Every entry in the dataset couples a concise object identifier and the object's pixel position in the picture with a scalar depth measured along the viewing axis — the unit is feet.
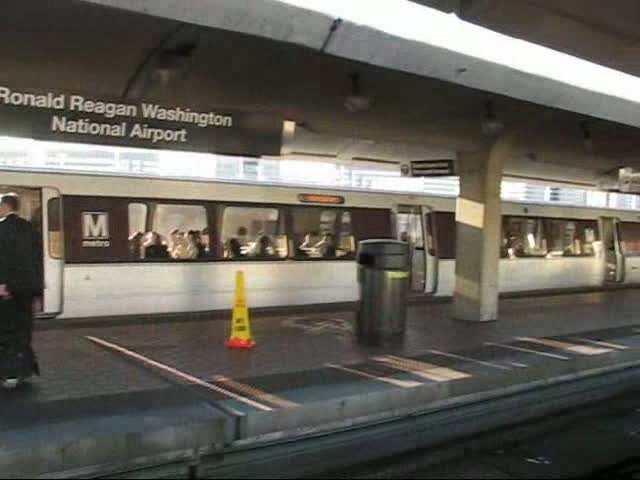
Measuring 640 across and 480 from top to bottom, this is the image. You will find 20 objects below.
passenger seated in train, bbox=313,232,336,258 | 49.67
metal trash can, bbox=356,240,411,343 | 35.94
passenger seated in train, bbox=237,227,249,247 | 45.52
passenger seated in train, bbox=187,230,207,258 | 43.21
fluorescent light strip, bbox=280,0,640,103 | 22.79
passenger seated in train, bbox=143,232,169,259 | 41.14
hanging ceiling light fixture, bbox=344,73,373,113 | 33.76
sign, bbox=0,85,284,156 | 24.73
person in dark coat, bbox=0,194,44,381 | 23.27
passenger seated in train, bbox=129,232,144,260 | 40.45
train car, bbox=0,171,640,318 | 38.11
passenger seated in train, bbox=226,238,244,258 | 44.88
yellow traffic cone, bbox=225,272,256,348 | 32.46
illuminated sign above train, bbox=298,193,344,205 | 48.58
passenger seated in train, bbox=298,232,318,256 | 48.55
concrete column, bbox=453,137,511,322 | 44.32
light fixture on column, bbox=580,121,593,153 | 46.94
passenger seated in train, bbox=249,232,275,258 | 46.19
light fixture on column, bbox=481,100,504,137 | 39.20
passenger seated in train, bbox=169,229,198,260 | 42.32
